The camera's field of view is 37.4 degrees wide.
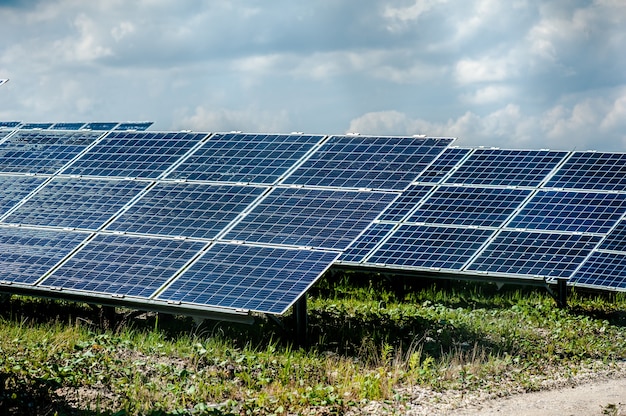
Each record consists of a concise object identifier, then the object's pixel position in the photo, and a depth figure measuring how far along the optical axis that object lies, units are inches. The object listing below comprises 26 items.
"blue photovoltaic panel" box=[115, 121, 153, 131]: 1145.4
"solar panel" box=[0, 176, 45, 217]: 815.7
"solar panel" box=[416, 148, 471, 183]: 970.7
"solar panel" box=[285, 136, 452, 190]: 690.2
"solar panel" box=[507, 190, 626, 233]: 843.4
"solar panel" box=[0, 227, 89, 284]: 695.0
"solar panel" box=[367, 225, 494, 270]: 823.7
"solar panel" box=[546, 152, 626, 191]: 904.3
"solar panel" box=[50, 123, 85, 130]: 1164.5
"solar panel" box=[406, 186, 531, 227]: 872.9
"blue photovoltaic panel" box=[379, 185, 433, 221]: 919.0
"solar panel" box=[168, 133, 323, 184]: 743.1
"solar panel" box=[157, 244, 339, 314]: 585.9
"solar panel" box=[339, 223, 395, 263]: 868.0
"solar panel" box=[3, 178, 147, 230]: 743.7
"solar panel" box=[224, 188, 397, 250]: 633.6
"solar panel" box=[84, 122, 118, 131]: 1141.7
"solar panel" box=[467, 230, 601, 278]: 792.9
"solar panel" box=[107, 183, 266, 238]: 684.7
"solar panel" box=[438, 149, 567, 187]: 927.7
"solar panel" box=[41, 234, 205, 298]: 639.1
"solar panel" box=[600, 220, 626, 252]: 839.1
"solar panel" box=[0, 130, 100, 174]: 879.7
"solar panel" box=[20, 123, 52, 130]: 1174.0
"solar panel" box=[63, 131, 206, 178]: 805.2
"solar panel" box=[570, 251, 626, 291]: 791.7
